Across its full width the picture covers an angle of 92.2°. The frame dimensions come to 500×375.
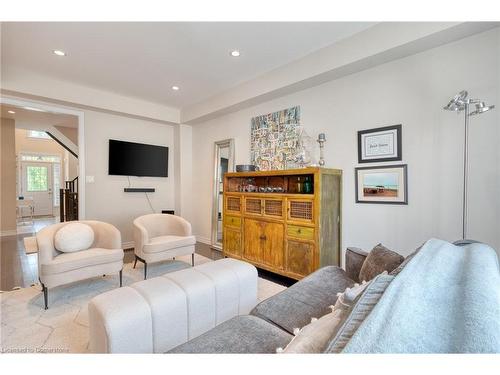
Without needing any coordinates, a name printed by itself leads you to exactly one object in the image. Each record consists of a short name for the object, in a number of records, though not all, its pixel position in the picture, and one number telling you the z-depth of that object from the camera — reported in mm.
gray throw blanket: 551
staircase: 4668
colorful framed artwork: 3436
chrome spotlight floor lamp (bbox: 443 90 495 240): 1753
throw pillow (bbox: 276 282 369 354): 701
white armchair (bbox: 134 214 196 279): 2980
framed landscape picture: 2463
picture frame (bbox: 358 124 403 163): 2490
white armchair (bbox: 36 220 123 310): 2275
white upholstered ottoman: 1093
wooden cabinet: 2660
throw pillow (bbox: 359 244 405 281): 1483
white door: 8508
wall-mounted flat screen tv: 4520
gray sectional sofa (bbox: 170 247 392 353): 1054
